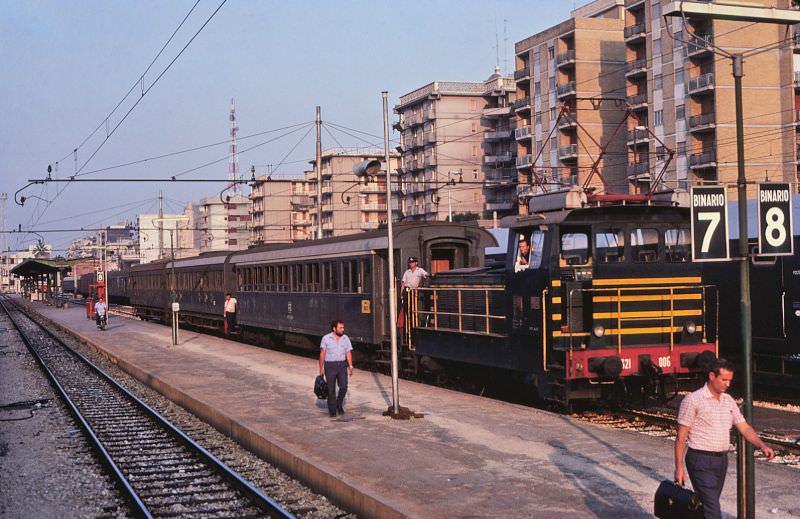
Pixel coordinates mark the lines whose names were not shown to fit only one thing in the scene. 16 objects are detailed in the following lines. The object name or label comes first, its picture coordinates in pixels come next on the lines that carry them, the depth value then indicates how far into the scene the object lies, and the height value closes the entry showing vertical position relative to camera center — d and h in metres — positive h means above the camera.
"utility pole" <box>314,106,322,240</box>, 35.25 +3.93
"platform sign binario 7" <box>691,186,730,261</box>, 8.23 +0.31
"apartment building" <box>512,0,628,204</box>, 68.69 +13.35
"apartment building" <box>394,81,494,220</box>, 94.75 +12.81
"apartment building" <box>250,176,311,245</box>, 125.88 +8.96
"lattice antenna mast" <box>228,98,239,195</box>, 152.50 +20.32
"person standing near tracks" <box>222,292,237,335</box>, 36.78 -1.62
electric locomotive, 15.16 -0.63
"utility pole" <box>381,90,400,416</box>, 15.06 -0.61
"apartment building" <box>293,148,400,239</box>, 114.75 +8.11
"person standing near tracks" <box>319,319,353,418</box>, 15.82 -1.59
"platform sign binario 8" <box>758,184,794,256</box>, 8.05 +0.31
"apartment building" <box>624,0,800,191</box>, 56.25 +9.30
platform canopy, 77.12 +0.90
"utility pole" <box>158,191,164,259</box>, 57.75 +3.36
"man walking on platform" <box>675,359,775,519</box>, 7.46 -1.38
